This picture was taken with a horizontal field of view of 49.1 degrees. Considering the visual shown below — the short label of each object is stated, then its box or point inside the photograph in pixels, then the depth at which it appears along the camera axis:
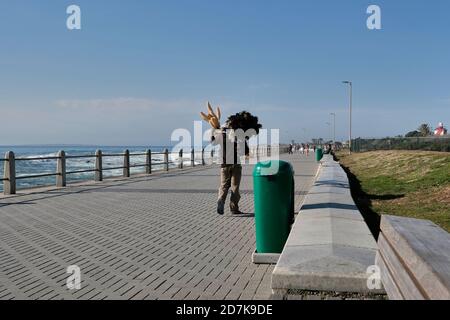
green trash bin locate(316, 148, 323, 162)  36.59
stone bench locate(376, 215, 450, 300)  2.48
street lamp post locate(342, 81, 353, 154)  56.43
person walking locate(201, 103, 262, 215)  9.03
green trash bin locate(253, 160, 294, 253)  5.89
